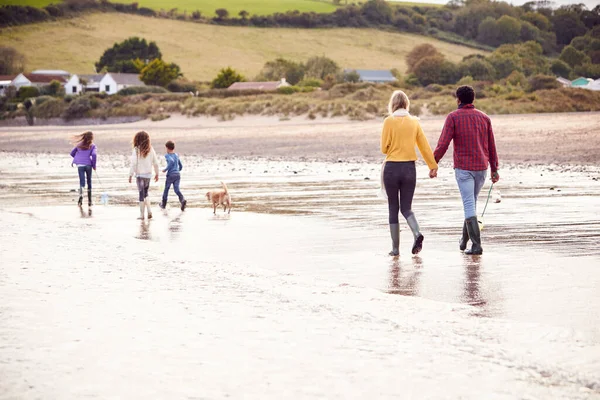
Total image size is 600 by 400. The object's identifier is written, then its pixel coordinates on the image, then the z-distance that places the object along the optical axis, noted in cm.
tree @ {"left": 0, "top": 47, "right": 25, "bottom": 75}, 13312
